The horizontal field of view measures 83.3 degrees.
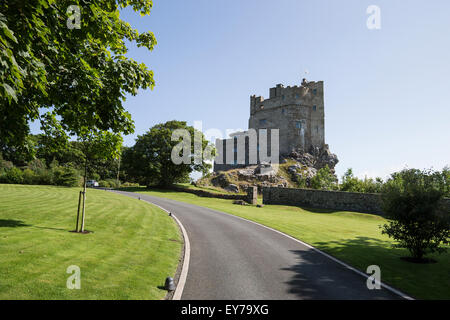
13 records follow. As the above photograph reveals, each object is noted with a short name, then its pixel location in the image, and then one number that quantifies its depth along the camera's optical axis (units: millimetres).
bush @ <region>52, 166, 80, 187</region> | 42888
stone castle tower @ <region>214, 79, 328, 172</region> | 77375
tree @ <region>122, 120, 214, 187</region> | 51750
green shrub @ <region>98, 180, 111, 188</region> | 58112
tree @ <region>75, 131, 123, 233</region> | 11531
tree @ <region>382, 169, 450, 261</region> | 10859
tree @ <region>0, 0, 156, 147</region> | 5352
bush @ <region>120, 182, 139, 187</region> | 60844
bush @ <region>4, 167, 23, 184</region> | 45062
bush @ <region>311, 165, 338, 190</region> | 59900
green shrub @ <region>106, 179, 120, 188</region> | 58638
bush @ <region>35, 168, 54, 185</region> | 45031
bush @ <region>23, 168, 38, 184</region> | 45781
